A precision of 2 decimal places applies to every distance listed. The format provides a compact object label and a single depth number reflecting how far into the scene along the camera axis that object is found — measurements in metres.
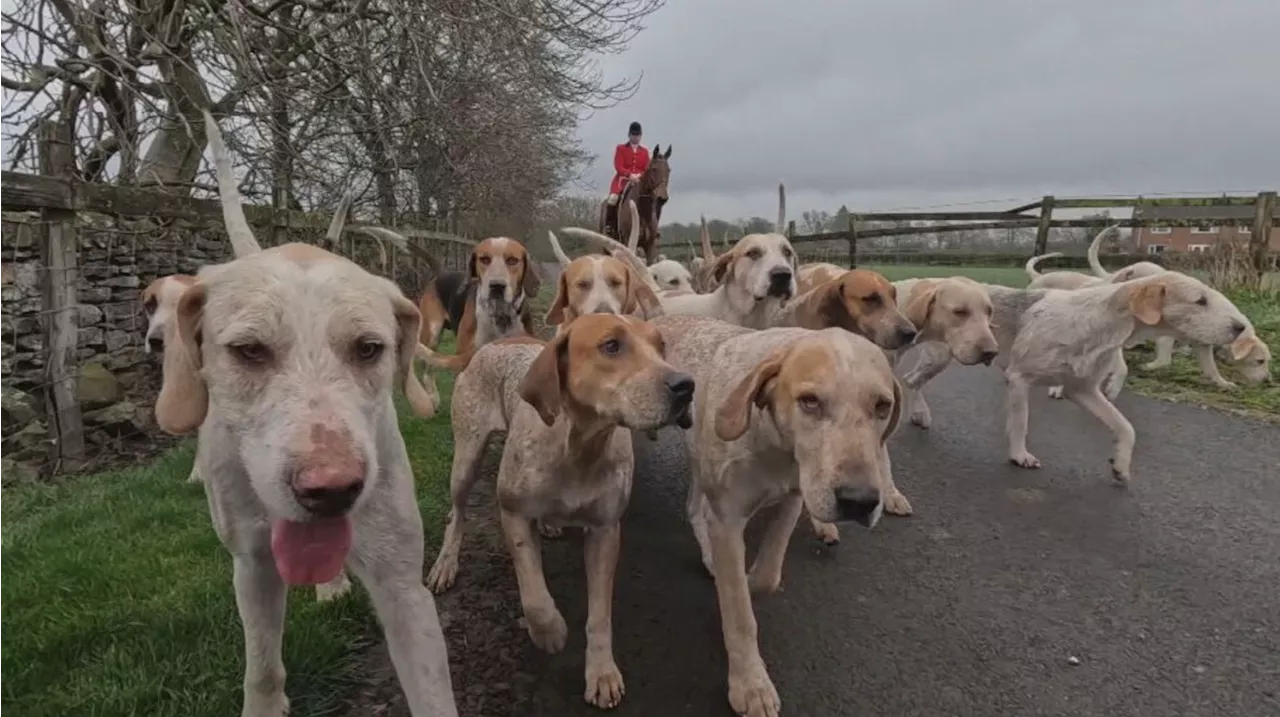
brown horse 12.71
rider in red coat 14.66
